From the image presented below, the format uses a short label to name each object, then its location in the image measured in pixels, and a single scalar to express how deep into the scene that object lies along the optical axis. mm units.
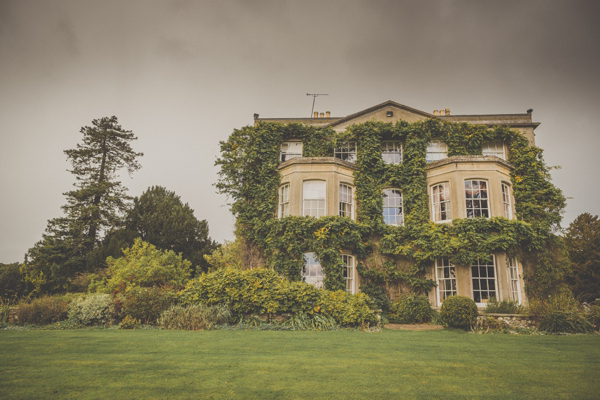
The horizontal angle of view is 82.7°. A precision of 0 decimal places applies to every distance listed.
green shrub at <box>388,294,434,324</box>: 13805
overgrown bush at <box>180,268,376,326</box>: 11539
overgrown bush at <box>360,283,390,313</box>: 15203
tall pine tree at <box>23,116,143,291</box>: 24688
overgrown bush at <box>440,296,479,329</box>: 11609
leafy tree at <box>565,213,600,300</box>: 27048
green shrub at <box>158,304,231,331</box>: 10523
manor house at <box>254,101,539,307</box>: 14969
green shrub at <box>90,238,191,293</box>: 16766
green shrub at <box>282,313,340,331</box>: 10842
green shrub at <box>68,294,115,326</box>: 11758
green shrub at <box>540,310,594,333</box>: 10648
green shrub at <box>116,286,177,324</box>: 11516
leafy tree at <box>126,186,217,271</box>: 27766
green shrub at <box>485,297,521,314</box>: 12734
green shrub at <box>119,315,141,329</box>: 11008
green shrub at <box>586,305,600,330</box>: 10938
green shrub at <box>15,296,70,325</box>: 12086
